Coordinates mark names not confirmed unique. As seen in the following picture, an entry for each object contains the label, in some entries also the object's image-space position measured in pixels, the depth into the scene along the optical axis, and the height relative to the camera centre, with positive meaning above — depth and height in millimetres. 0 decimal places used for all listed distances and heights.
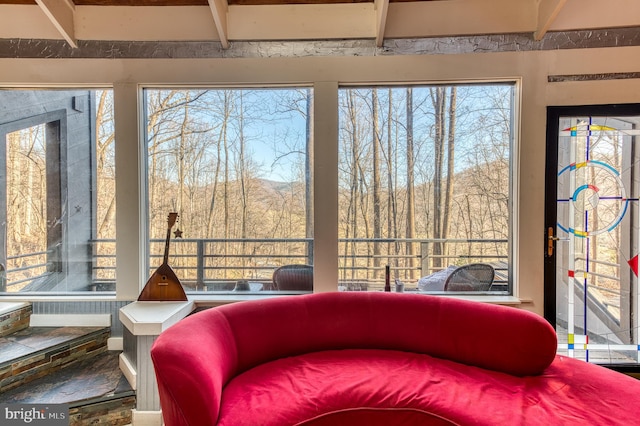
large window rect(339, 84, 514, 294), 2230 +206
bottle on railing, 2246 -532
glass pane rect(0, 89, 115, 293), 2320 +84
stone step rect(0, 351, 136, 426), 1656 -1088
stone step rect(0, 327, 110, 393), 1791 -944
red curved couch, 1249 -847
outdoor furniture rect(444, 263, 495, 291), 2283 -530
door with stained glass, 2125 -161
